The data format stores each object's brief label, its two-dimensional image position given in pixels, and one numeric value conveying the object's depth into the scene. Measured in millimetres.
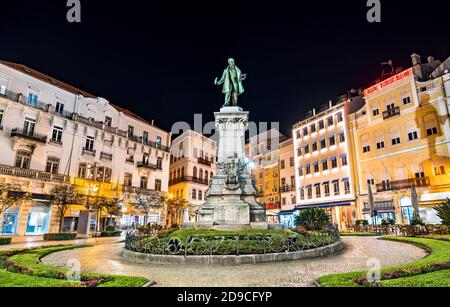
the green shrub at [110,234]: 27031
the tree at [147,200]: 32600
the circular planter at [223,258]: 8875
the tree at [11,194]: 21184
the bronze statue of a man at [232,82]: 17984
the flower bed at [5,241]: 17462
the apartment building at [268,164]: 51875
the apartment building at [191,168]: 45969
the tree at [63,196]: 24672
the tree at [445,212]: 17480
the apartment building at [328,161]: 38031
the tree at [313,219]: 19578
